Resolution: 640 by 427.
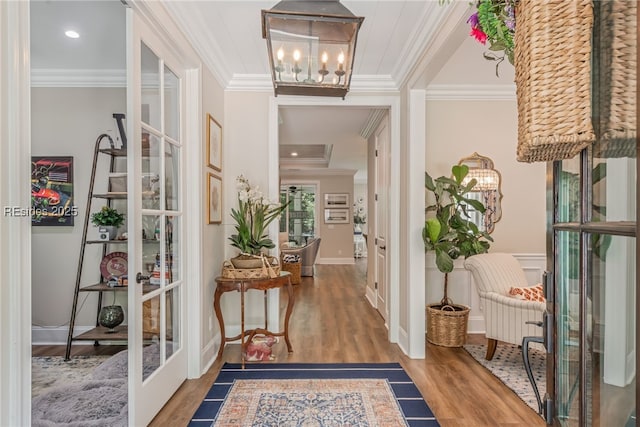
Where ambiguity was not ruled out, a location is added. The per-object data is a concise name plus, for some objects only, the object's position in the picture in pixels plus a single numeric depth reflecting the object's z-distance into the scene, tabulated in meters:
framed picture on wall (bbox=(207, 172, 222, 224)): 3.09
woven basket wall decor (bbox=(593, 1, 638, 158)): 0.66
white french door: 1.99
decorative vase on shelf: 3.30
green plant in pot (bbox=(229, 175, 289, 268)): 3.19
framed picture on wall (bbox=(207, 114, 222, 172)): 3.10
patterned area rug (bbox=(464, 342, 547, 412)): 2.64
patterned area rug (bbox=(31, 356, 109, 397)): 2.78
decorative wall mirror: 4.10
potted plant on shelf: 3.36
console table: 3.10
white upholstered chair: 2.94
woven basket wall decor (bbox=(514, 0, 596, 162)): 0.72
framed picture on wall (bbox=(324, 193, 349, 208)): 10.47
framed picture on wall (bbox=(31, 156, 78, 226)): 3.62
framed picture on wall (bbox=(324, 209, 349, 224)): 10.48
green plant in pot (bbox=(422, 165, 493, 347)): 3.53
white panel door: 4.36
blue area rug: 2.24
